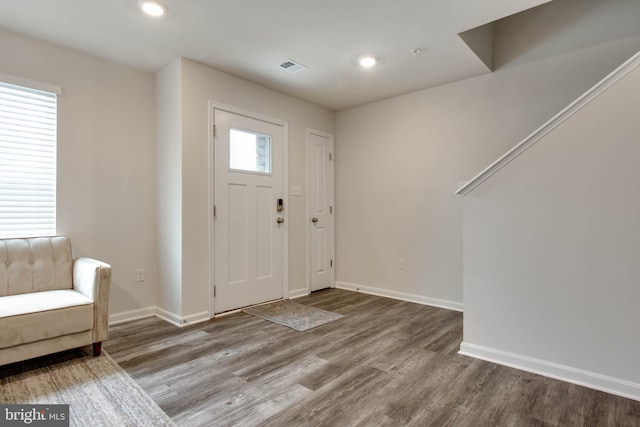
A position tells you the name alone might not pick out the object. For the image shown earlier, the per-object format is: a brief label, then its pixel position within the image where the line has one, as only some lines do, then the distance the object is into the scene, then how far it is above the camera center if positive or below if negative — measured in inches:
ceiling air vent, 125.7 +56.0
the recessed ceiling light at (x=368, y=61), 122.5 +55.9
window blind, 104.2 +17.1
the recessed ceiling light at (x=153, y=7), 88.7 +55.6
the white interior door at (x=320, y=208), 172.1 +2.7
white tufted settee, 82.2 -22.8
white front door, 134.2 +0.7
